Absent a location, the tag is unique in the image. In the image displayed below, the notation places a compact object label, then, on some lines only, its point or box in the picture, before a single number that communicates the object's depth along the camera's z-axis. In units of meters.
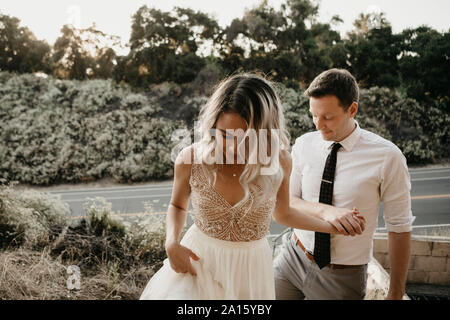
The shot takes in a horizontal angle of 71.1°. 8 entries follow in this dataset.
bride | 1.18
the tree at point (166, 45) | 10.98
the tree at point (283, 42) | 10.80
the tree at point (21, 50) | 10.88
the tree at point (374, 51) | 9.41
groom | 1.47
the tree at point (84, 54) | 11.66
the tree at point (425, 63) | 6.70
